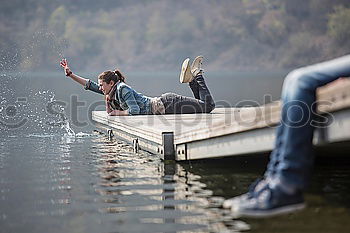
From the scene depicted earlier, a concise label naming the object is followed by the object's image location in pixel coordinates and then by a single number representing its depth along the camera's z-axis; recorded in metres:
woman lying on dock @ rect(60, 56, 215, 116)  17.20
